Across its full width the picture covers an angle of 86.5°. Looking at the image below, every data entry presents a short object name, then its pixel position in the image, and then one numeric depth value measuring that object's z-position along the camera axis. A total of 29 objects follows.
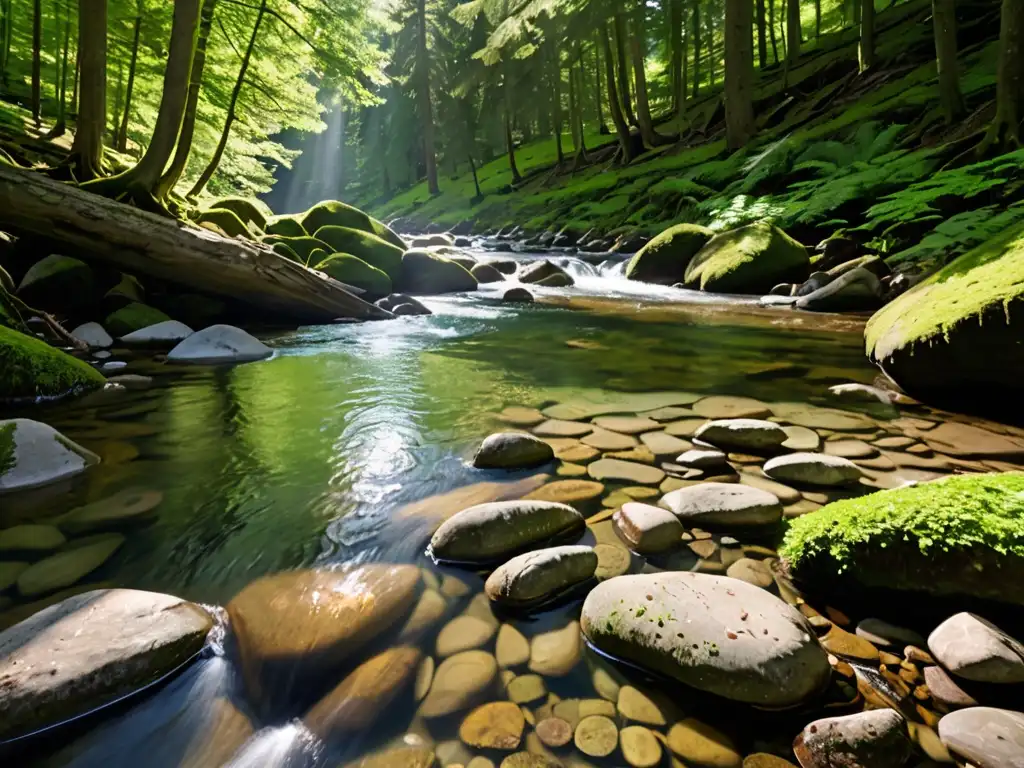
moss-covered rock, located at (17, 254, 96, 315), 6.05
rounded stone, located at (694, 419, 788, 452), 3.14
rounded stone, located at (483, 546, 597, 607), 1.88
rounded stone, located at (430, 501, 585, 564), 2.14
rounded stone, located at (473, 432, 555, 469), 3.04
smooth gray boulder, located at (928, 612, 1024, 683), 1.42
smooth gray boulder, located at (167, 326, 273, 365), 5.55
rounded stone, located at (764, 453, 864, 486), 2.67
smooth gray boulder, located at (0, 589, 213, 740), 1.38
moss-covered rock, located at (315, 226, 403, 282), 11.18
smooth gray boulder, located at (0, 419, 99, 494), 2.68
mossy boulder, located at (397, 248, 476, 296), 11.73
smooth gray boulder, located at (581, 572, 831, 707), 1.45
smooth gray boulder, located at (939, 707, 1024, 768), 1.22
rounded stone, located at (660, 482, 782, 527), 2.29
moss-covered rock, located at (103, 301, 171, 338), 6.41
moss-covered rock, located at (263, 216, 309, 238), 11.75
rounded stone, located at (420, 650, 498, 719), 1.47
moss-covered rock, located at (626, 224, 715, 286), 12.18
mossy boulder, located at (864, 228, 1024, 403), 3.22
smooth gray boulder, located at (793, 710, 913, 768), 1.25
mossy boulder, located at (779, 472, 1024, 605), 1.66
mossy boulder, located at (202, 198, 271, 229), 11.03
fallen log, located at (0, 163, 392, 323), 6.14
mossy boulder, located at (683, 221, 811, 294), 10.05
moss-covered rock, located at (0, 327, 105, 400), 3.88
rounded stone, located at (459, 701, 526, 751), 1.36
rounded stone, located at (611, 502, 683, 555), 2.18
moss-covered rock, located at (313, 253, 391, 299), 9.95
